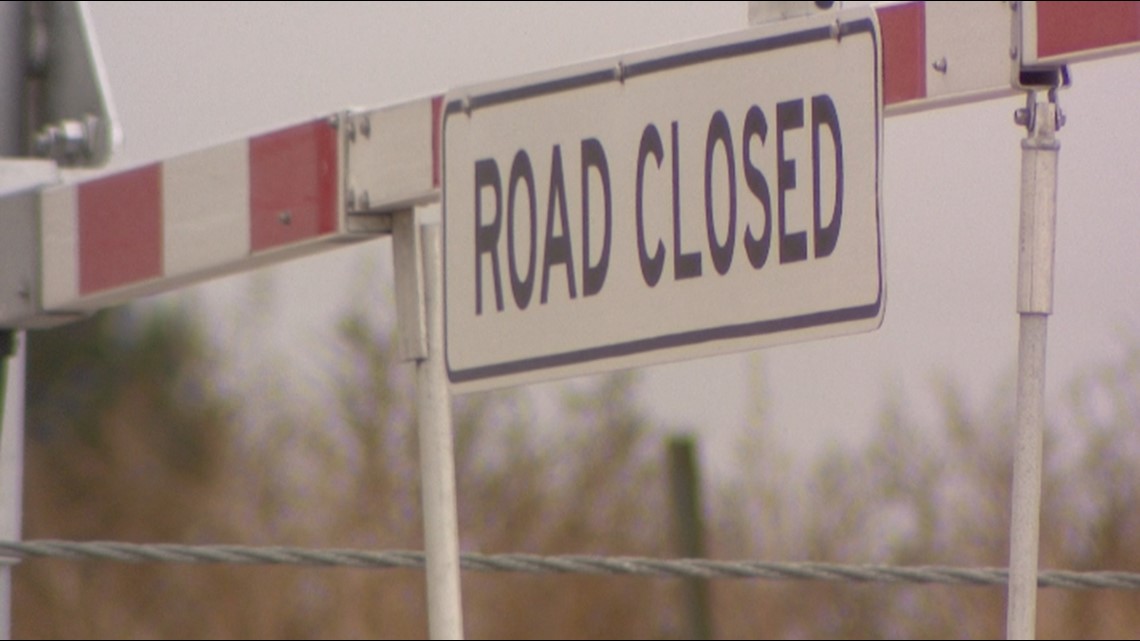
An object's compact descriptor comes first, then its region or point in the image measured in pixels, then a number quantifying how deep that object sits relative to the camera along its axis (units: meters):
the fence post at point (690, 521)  33.68
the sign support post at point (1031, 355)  12.25
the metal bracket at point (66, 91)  13.33
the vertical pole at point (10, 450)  13.37
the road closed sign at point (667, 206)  12.36
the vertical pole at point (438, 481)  12.77
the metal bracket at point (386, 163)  12.83
